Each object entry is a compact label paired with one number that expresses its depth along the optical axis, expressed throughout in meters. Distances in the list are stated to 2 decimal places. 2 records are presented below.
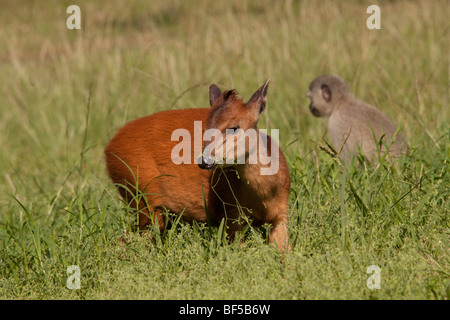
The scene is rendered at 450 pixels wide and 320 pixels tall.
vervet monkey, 10.86
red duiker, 6.81
